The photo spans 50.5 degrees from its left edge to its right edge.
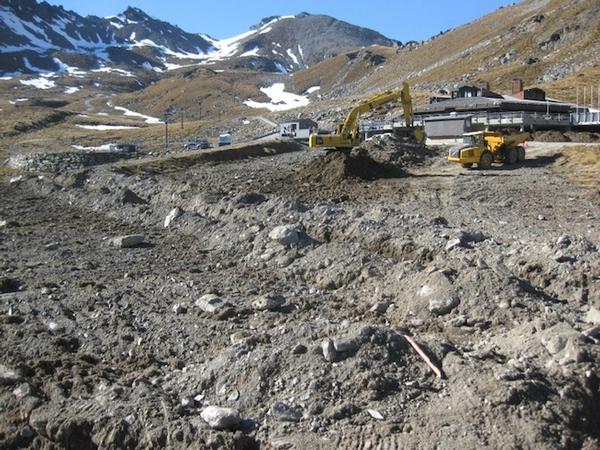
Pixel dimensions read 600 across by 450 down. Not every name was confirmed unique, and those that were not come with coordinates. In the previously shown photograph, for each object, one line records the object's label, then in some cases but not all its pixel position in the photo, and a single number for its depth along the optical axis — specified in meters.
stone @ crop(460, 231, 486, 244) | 12.54
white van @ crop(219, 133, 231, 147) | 60.70
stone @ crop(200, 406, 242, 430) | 6.76
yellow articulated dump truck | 28.62
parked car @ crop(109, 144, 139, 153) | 51.96
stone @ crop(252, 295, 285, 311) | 10.30
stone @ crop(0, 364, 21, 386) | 8.05
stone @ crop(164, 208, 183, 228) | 18.48
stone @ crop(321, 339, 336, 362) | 7.60
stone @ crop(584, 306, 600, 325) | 8.88
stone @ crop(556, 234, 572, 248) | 11.58
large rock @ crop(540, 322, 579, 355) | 7.64
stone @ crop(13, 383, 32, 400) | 7.68
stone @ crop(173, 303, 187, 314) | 10.48
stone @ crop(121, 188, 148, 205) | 22.20
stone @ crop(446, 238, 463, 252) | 12.07
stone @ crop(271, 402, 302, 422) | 6.84
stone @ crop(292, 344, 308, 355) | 7.82
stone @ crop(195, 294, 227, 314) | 10.25
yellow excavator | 28.56
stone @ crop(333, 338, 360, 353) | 7.64
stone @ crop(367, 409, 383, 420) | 6.69
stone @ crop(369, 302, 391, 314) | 10.10
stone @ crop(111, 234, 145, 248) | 15.95
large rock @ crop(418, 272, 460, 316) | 9.54
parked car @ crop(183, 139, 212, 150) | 57.02
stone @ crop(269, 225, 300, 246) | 13.56
